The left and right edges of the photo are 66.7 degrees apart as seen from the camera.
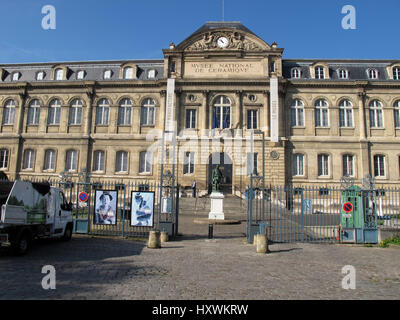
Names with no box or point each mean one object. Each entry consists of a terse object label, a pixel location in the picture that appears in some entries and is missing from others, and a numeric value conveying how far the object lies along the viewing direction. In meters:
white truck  8.84
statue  20.15
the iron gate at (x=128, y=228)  13.11
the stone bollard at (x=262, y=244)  10.35
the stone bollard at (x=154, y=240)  10.92
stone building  30.19
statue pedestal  18.95
